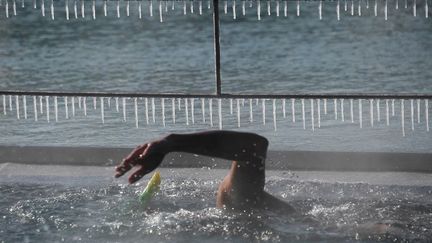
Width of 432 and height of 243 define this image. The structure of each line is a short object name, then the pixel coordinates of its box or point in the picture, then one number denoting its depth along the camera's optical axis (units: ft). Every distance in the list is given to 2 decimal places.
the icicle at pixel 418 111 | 58.40
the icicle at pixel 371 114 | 57.18
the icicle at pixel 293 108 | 59.61
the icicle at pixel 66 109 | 62.00
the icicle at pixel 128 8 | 126.02
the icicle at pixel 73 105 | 62.50
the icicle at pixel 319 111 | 56.62
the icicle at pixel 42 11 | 125.72
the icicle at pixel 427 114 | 57.96
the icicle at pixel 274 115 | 56.62
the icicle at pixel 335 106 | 58.71
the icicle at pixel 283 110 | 59.78
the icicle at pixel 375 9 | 124.14
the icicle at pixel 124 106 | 61.91
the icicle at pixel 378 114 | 58.25
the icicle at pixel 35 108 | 62.40
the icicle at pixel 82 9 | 125.92
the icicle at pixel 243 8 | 117.79
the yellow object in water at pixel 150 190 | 37.44
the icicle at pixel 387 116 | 57.54
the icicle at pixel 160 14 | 117.59
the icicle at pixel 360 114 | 56.39
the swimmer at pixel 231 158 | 28.44
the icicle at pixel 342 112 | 58.25
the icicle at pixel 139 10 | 122.75
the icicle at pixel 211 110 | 58.75
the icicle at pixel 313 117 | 56.01
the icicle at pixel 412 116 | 56.27
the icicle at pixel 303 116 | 56.81
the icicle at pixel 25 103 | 61.62
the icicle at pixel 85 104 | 63.14
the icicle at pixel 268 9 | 118.49
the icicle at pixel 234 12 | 113.39
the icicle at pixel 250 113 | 58.97
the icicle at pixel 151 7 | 125.70
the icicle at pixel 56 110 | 61.01
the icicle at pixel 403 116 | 55.58
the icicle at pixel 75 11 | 124.70
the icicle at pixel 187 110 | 58.95
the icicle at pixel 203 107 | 60.07
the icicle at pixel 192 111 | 59.95
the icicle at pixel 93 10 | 119.28
